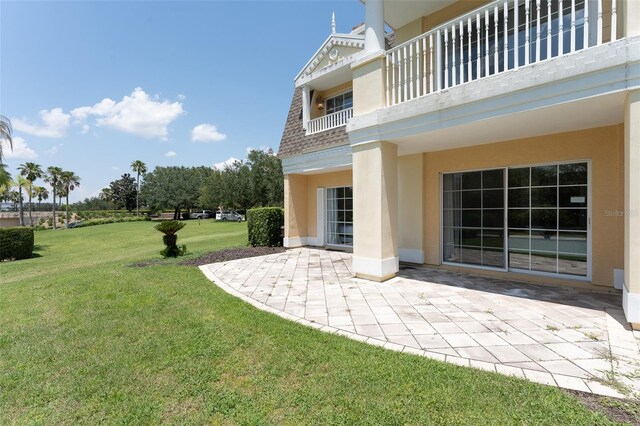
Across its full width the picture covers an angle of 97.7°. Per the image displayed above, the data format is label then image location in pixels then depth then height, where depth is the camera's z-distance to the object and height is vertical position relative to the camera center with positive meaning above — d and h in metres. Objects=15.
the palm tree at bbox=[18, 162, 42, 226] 37.50 +5.76
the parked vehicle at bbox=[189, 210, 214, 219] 51.05 -0.98
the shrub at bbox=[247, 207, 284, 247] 11.79 -0.75
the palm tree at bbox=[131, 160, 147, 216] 59.78 +9.36
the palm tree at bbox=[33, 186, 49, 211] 25.89 +2.13
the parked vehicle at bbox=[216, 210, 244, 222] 40.33 -1.03
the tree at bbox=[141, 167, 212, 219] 45.97 +3.55
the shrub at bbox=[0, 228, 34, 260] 13.32 -1.48
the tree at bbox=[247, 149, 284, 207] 30.50 +3.47
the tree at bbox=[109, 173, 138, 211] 69.23 +4.91
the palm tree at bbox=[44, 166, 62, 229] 43.00 +5.51
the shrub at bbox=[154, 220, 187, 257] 9.90 -0.98
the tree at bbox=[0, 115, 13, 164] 14.98 +4.46
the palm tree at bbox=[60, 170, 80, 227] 44.73 +5.19
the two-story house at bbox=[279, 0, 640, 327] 3.91 +1.15
